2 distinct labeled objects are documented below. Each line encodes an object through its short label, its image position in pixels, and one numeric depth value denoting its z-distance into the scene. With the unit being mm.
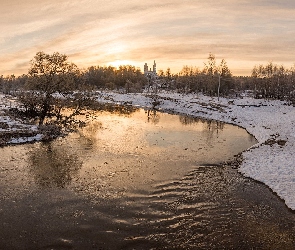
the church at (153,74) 126017
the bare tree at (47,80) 35929
